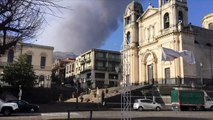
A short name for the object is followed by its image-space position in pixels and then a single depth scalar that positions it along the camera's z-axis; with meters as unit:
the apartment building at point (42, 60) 38.07
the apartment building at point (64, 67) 60.88
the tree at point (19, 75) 27.34
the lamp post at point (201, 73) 31.06
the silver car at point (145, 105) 22.67
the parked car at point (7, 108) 16.16
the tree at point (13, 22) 7.79
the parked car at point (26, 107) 18.97
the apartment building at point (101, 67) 49.71
